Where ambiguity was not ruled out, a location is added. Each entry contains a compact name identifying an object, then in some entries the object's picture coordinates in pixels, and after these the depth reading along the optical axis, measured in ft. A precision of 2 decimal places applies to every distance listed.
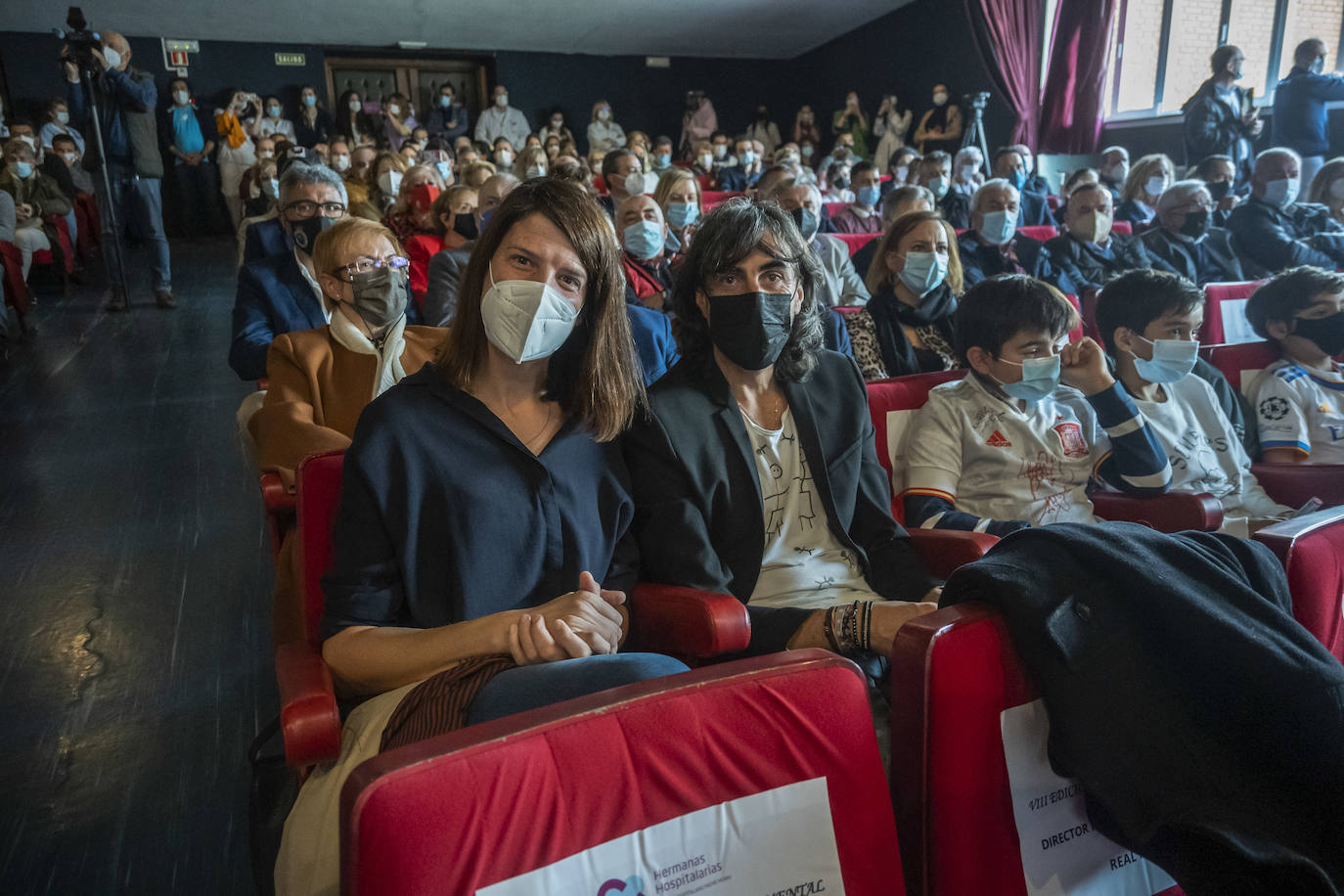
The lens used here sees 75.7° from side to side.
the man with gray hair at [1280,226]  14.66
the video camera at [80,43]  18.22
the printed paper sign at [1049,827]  3.01
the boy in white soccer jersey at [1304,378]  7.72
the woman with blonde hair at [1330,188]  15.57
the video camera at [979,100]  27.78
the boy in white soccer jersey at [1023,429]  6.10
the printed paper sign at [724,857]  2.37
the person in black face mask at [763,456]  4.79
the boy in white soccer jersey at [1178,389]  6.94
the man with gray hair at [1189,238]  14.43
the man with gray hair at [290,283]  8.68
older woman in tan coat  6.53
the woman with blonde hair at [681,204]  12.19
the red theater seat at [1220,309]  10.90
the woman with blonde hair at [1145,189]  17.29
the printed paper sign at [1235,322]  10.99
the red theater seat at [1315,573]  3.65
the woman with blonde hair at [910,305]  8.81
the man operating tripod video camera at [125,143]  19.48
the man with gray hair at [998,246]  12.96
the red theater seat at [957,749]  2.87
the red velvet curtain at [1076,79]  29.22
